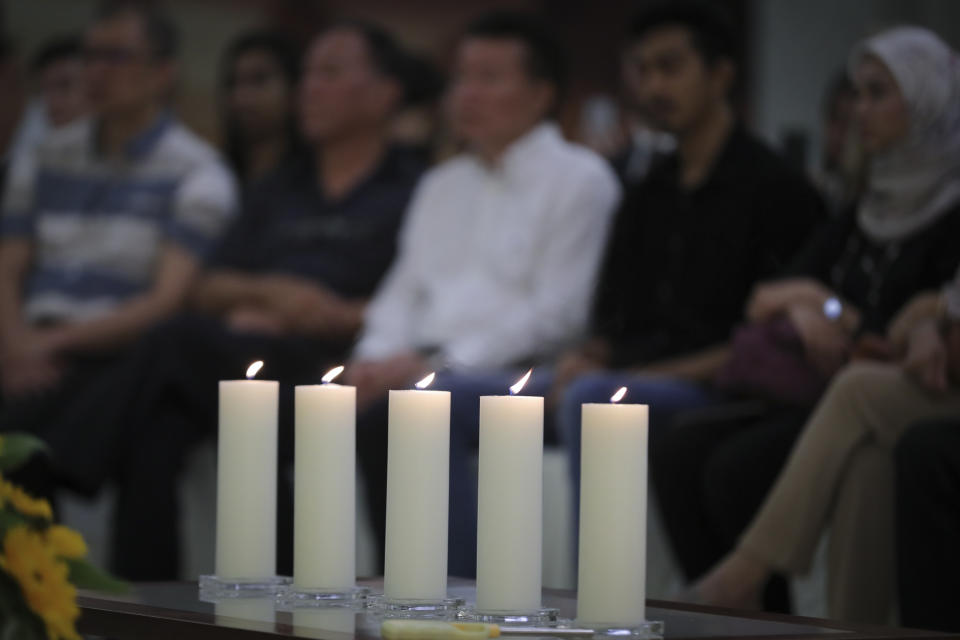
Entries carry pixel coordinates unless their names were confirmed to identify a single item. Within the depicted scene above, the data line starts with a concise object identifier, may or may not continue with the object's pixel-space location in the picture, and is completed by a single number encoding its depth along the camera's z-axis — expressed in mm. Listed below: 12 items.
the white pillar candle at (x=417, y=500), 4407
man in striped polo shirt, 7383
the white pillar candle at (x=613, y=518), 4308
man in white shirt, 6549
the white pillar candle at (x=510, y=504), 4366
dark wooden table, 4303
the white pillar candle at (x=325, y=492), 4508
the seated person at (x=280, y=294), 6528
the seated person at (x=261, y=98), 8563
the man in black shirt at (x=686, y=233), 6160
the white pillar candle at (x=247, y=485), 4600
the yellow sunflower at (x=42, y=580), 4045
